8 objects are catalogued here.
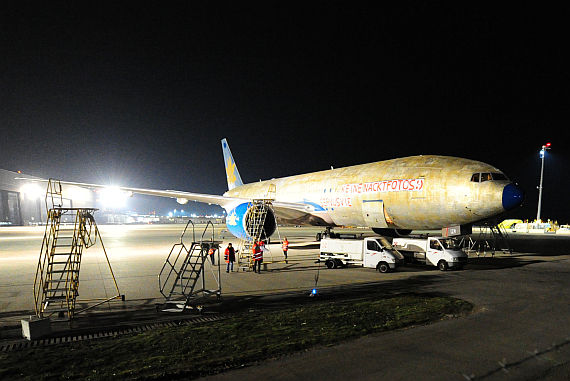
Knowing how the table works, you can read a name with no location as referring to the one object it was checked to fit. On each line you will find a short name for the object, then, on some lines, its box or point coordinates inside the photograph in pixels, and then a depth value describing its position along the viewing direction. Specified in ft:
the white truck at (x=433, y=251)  54.13
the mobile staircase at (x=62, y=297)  29.81
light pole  144.92
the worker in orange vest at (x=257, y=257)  51.99
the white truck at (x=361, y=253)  52.38
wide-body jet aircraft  53.36
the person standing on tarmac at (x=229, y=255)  51.47
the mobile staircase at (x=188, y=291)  32.24
